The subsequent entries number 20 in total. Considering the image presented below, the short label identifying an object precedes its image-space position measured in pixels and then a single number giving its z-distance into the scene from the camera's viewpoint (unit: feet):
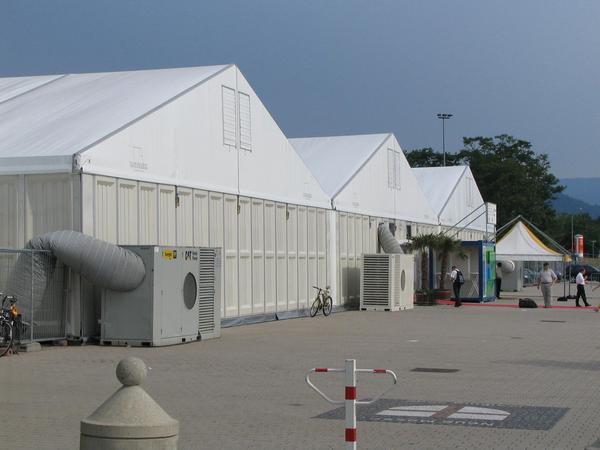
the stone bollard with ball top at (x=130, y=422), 20.97
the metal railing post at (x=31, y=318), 67.40
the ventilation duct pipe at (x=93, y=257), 68.28
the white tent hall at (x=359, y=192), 124.88
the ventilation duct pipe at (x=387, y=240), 136.26
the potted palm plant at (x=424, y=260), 140.67
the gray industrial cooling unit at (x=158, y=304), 70.18
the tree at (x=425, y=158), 377.50
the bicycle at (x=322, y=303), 111.04
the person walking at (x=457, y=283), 133.69
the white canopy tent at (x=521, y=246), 169.29
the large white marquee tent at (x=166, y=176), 73.15
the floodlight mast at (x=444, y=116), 307.03
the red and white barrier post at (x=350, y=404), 27.27
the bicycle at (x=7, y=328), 62.23
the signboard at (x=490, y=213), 192.65
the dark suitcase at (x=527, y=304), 130.62
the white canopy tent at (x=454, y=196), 179.93
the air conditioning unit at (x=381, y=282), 122.11
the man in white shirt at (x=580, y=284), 127.65
